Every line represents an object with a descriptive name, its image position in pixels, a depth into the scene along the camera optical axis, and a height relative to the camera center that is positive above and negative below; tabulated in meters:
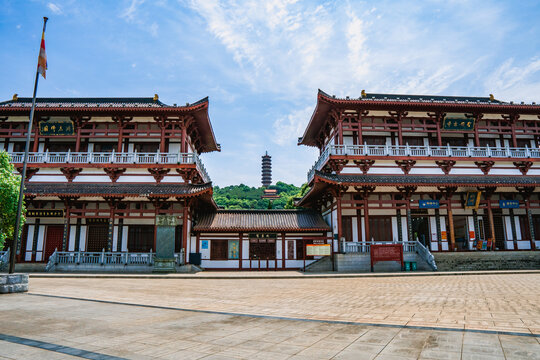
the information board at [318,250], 20.66 -0.90
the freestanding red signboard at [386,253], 19.22 -1.02
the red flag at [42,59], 11.97 +6.26
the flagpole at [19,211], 10.68 +0.83
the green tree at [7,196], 14.62 +1.76
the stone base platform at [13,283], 9.94 -1.38
